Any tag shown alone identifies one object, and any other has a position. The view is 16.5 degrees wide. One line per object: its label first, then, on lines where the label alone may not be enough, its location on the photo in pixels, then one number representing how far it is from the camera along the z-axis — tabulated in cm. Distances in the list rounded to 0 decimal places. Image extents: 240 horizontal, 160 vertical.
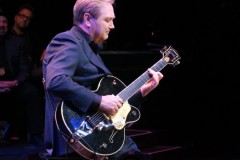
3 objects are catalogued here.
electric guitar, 516
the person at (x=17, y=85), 953
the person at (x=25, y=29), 1004
